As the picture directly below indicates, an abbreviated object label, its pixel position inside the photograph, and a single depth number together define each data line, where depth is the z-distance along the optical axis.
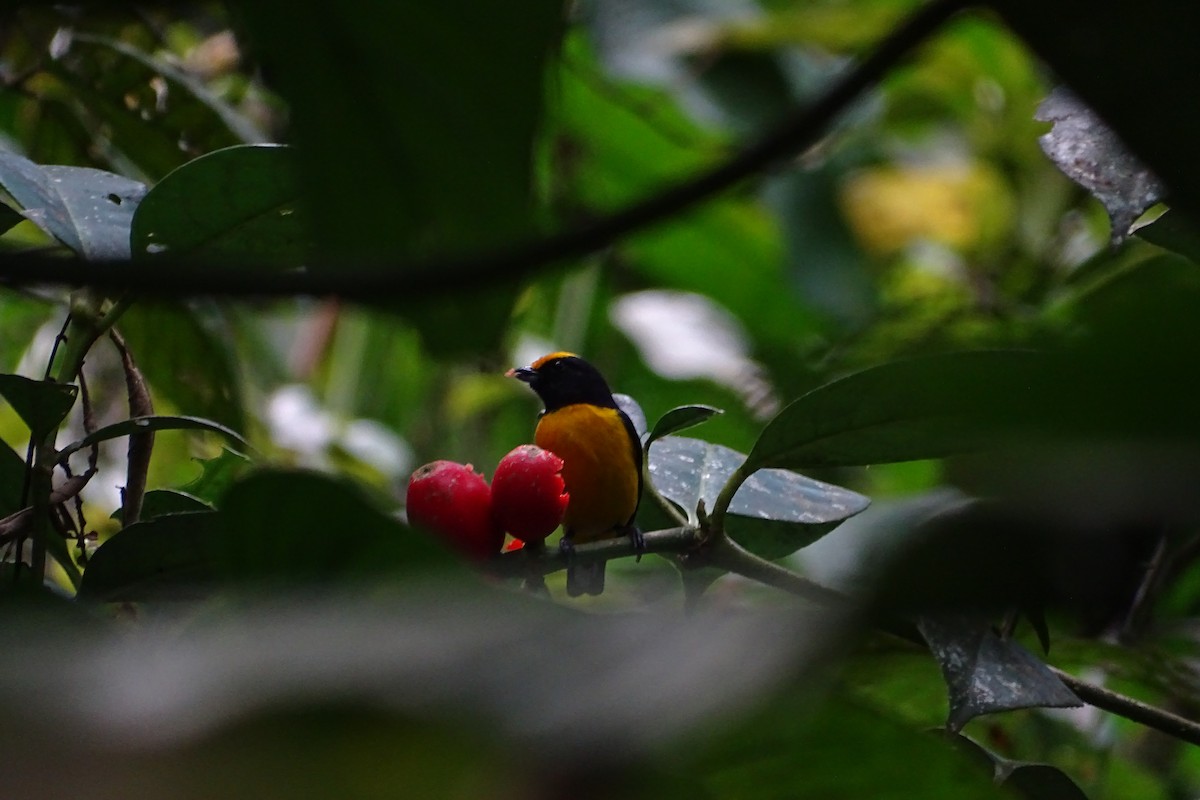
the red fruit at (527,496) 5.85
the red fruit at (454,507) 5.84
